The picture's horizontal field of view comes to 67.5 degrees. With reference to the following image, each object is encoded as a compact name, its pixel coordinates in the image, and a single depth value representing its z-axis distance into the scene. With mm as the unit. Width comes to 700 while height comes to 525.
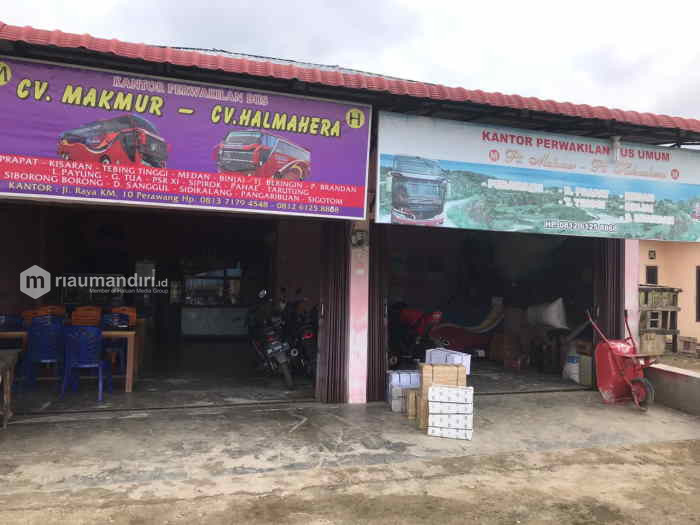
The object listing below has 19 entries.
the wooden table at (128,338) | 6844
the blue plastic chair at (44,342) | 6656
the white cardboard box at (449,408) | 5496
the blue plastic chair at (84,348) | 6461
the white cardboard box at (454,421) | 5496
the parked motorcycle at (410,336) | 9008
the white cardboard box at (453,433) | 5477
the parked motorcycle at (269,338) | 7418
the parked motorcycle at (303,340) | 8164
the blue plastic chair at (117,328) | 7207
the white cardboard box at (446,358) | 6250
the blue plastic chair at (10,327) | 7262
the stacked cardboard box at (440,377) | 5824
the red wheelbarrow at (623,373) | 6902
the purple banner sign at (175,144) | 4809
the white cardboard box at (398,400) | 6379
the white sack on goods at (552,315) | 9219
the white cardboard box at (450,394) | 5516
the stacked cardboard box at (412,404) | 6109
